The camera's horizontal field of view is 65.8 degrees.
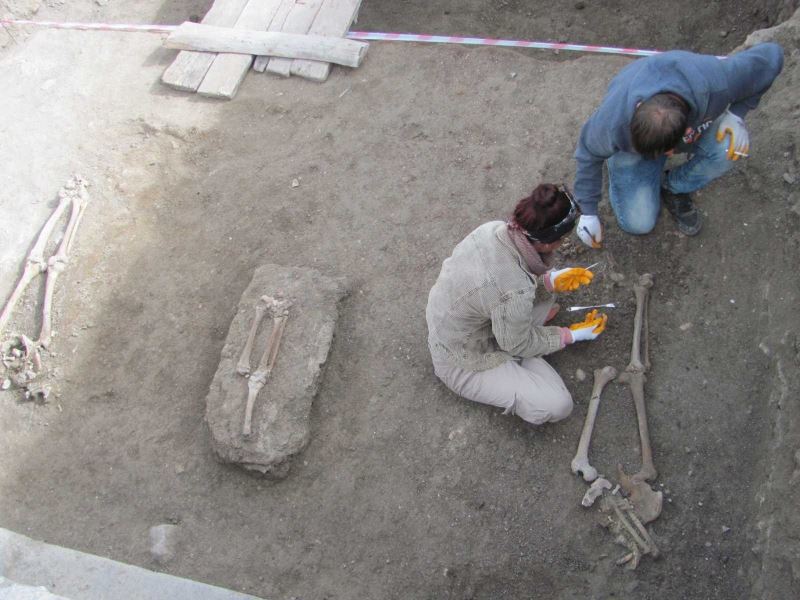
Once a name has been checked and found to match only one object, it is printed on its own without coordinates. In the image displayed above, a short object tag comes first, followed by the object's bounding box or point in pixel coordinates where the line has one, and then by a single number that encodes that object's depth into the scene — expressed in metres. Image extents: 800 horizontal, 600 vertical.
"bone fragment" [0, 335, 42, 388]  4.28
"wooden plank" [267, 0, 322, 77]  5.77
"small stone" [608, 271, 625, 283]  4.00
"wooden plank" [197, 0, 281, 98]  5.68
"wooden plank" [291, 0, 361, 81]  5.69
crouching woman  2.89
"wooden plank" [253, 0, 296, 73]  5.86
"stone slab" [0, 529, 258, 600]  3.19
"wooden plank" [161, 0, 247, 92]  5.78
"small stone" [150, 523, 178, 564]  3.52
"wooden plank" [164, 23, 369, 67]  5.69
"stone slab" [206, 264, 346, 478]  3.65
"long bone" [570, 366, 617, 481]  3.40
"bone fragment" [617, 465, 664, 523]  3.23
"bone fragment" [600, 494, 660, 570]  3.14
